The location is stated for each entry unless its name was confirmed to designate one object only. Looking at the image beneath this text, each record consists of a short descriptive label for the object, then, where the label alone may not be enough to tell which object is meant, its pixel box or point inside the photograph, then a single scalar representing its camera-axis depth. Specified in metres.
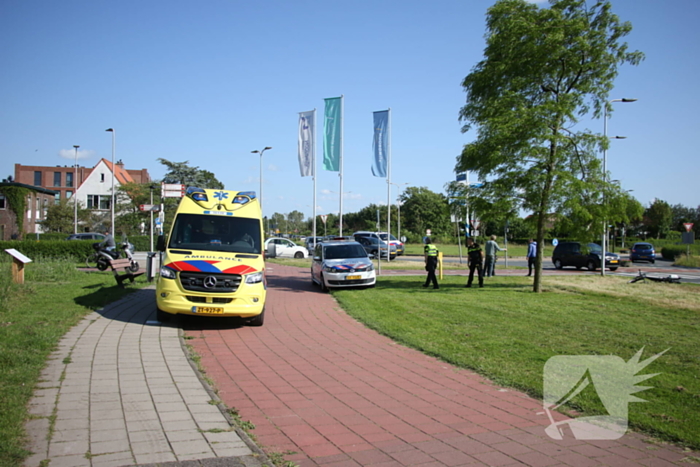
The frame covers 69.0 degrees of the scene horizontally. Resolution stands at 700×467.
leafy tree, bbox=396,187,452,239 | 80.25
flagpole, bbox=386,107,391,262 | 24.36
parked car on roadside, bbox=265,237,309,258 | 37.94
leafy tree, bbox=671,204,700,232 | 85.18
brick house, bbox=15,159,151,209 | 84.06
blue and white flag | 24.48
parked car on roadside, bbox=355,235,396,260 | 39.16
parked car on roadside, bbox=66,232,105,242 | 39.40
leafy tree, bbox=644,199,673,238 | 76.50
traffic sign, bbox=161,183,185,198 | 14.88
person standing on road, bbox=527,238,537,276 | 24.07
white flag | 27.28
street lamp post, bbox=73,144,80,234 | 54.35
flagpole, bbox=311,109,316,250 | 27.41
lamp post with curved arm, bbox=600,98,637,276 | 15.62
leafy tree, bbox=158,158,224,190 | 58.91
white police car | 16.53
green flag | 25.00
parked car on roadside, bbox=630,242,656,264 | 41.34
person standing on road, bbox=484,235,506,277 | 21.72
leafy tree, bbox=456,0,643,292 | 15.43
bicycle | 19.48
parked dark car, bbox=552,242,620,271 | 30.81
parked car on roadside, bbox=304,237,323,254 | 44.62
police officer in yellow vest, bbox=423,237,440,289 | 17.34
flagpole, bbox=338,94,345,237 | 24.84
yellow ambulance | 9.16
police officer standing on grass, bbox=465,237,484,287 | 17.63
